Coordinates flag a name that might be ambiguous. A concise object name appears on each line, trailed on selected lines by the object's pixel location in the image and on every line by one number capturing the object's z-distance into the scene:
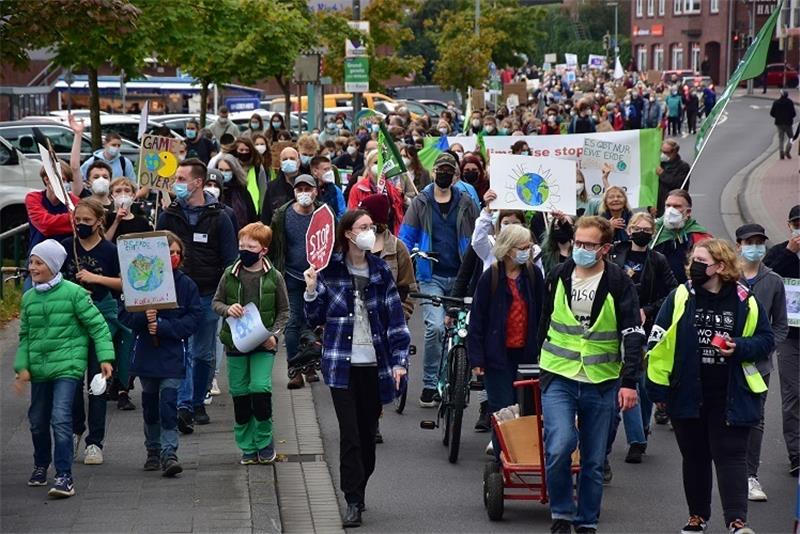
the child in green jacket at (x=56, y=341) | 15.32
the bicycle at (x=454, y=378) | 17.29
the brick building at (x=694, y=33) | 155.16
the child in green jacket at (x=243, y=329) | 16.77
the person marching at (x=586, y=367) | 13.84
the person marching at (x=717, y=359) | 13.58
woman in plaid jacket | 14.69
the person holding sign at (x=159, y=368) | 16.45
